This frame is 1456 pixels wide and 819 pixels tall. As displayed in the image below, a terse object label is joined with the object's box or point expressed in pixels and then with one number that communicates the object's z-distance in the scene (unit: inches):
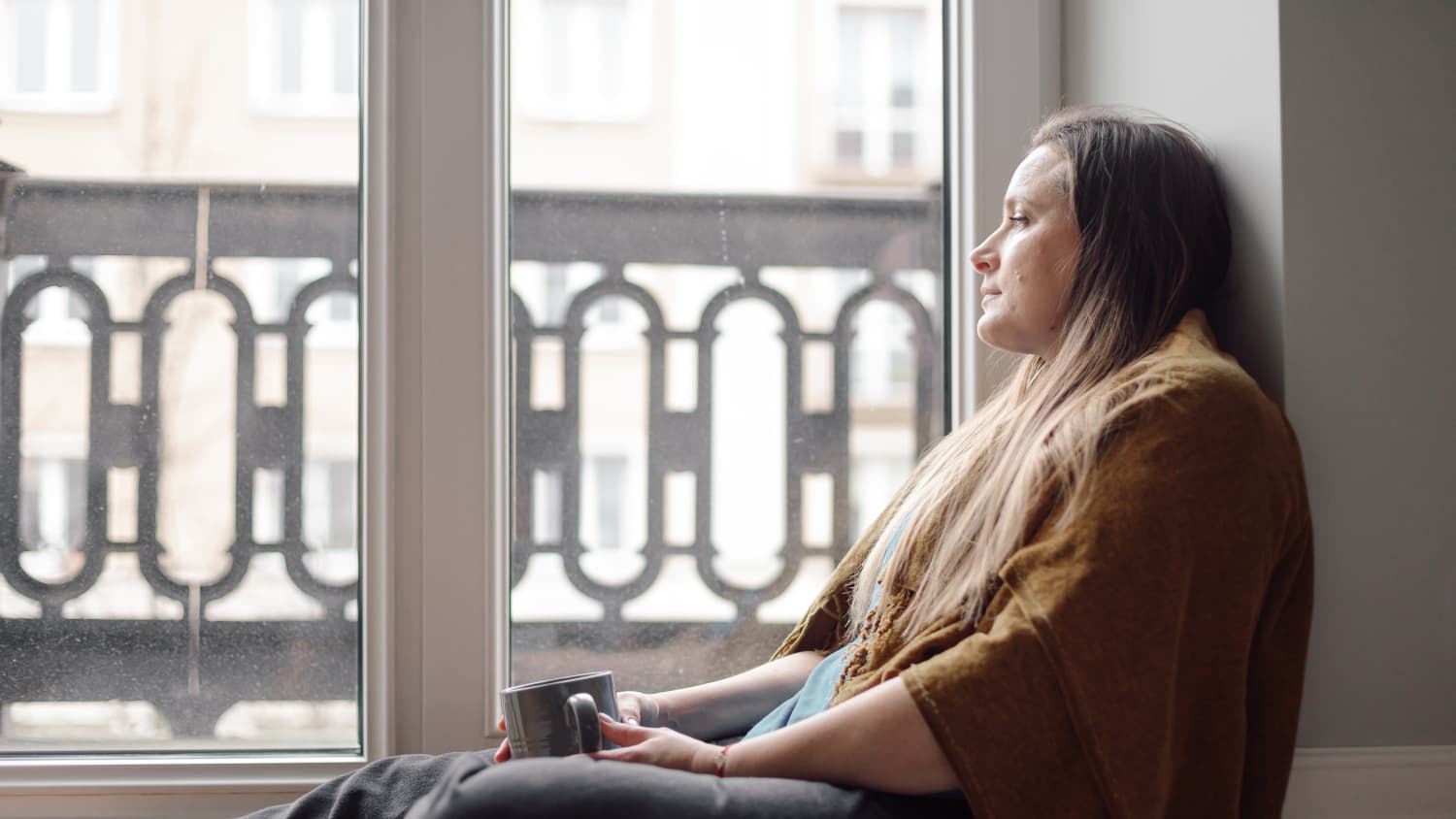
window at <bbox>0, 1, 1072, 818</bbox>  56.1
